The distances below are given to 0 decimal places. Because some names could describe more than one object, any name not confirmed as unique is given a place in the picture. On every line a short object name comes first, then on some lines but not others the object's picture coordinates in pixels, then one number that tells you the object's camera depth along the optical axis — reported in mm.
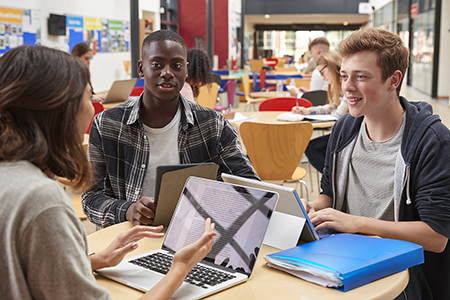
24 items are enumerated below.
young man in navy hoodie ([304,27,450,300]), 1467
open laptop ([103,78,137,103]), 5023
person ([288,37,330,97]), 5902
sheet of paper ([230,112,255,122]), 3904
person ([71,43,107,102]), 5578
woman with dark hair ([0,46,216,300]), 757
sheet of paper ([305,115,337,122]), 3950
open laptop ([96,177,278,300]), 1138
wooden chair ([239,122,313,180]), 3217
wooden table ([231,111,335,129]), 3891
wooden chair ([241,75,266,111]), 8375
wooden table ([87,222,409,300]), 1072
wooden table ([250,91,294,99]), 6479
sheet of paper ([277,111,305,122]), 4004
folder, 1102
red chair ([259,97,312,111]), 5045
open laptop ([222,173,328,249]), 1299
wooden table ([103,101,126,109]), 4848
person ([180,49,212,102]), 4078
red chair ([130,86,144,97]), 5907
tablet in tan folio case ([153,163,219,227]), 1378
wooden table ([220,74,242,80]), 9859
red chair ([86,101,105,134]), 4047
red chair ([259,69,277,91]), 9841
